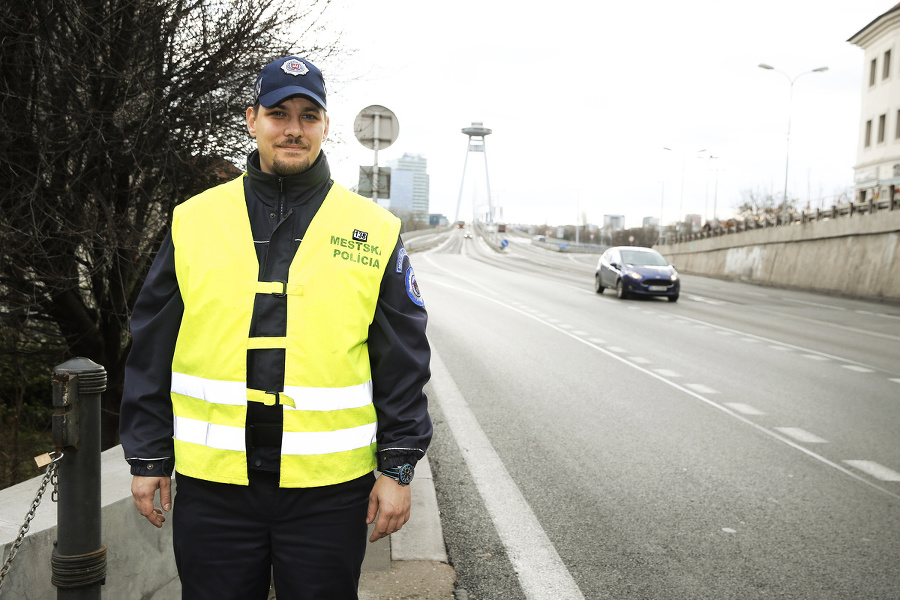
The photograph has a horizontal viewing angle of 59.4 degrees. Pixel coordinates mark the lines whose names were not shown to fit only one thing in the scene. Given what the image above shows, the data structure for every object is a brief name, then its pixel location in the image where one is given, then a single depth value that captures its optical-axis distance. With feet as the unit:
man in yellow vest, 7.03
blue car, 74.08
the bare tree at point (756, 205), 240.12
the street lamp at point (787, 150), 119.96
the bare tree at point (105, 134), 21.72
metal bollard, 7.32
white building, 156.87
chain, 7.11
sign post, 35.78
